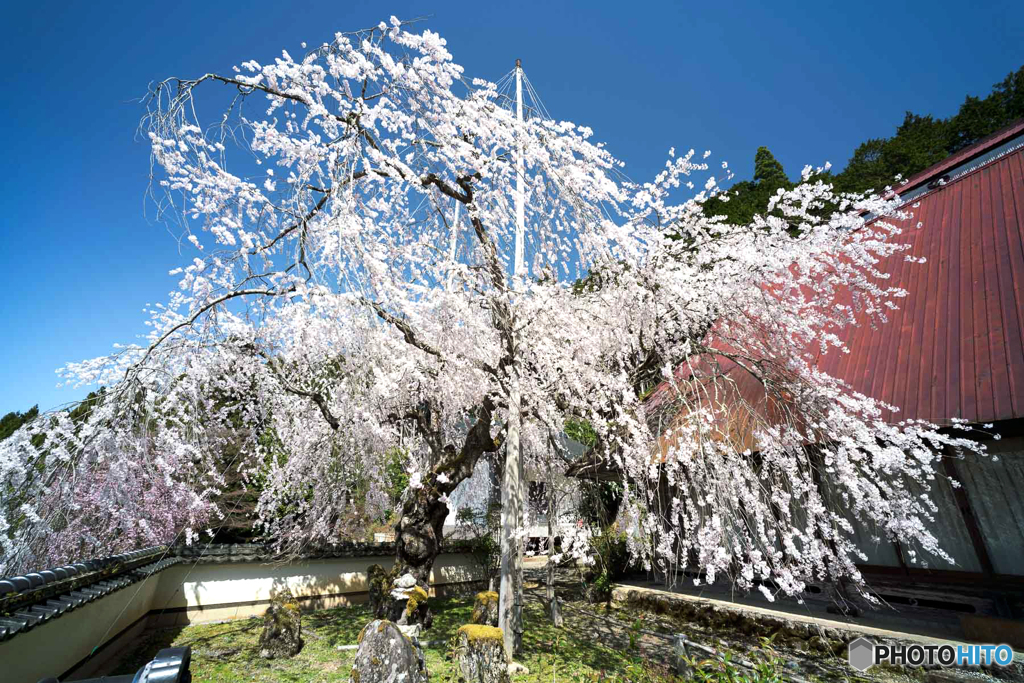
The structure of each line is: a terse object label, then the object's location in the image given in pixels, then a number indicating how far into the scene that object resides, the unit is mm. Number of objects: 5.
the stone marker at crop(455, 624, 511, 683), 4586
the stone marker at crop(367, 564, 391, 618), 7797
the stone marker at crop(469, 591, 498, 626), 6586
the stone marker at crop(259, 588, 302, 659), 6141
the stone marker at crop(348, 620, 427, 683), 3871
